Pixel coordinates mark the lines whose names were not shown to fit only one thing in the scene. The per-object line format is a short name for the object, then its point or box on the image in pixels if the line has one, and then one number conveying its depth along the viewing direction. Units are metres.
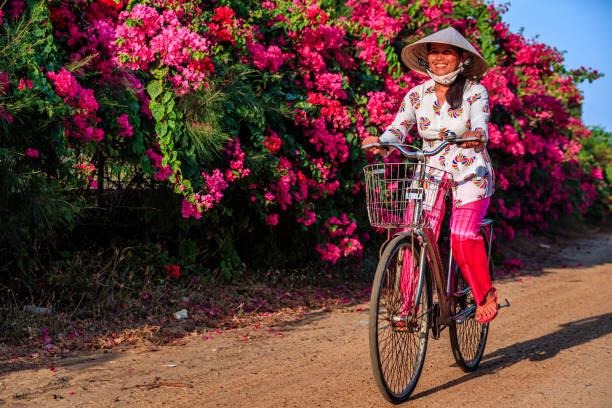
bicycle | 3.69
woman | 4.21
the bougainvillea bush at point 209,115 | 4.88
